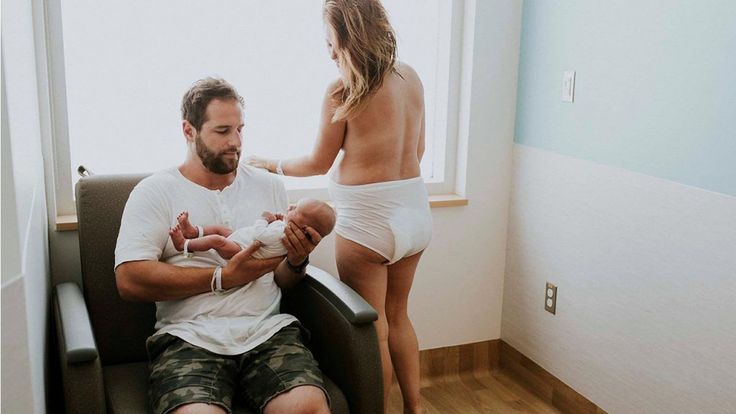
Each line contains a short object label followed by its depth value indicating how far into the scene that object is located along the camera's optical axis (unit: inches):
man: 73.2
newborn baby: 76.9
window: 95.5
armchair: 75.4
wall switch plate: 104.0
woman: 84.4
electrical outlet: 111.1
